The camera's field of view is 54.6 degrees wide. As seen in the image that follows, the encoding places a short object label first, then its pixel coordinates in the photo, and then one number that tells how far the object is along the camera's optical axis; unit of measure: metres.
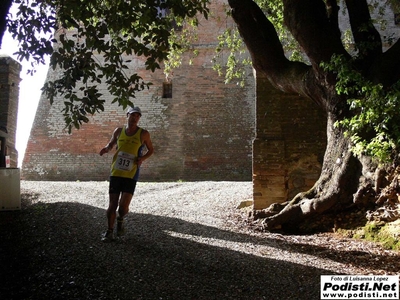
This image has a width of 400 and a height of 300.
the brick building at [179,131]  15.66
